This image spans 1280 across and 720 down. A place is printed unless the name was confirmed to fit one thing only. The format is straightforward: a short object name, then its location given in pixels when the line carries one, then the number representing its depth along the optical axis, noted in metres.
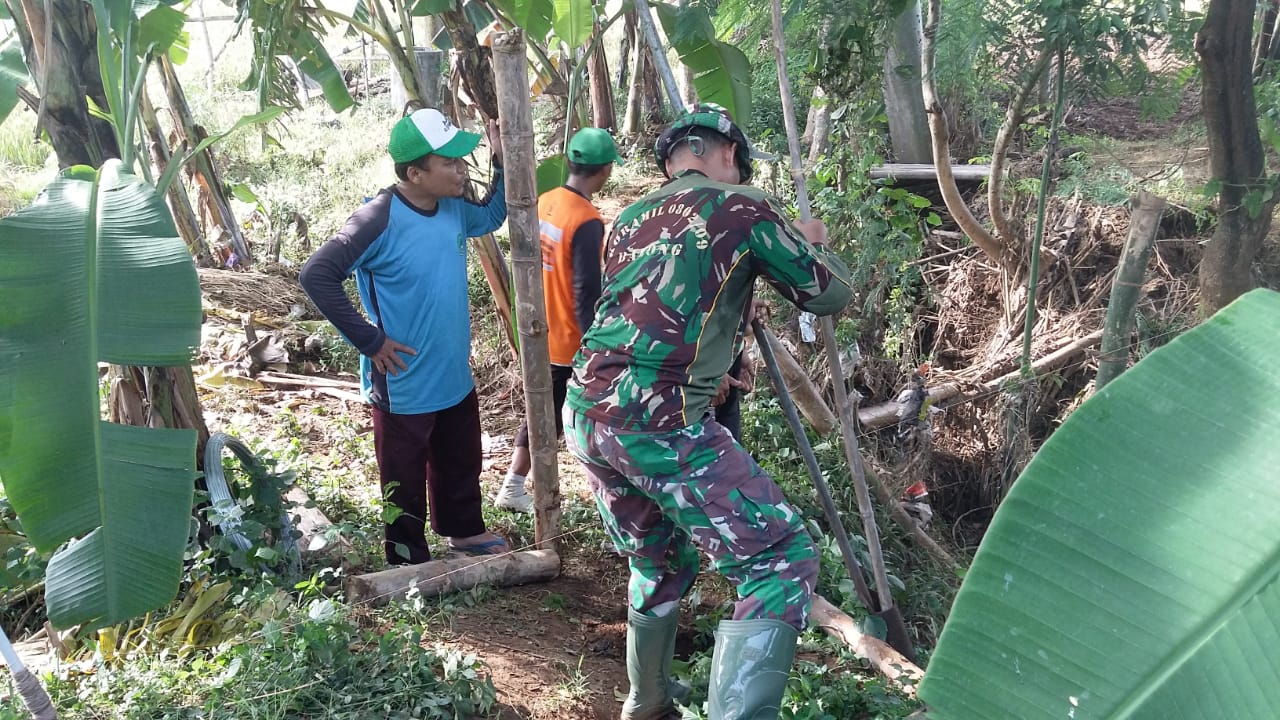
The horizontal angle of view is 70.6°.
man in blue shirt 3.15
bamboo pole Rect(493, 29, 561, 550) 2.96
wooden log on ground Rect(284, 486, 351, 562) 3.33
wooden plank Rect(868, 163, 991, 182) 6.51
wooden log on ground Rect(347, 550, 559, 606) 3.13
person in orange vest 3.69
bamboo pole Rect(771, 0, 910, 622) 2.79
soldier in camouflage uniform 2.37
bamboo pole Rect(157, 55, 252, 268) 6.21
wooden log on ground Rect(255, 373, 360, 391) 5.96
